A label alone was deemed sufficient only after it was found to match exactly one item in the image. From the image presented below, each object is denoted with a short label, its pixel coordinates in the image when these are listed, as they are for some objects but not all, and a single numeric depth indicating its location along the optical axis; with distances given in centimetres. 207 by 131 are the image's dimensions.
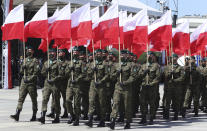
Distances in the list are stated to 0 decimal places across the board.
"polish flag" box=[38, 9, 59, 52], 1335
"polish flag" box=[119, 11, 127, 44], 1211
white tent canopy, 2838
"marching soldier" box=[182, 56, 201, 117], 1380
